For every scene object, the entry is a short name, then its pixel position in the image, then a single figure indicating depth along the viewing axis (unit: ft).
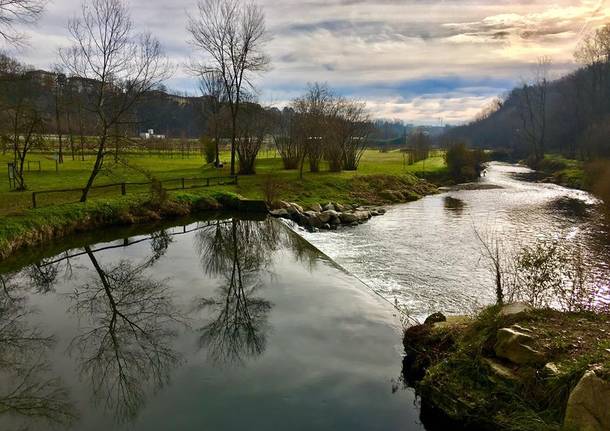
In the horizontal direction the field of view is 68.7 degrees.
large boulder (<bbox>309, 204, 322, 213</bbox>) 90.77
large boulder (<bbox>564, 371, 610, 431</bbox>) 18.12
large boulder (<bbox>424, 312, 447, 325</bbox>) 32.96
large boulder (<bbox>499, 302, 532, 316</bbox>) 27.14
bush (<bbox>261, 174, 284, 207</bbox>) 95.68
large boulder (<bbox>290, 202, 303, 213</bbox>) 89.35
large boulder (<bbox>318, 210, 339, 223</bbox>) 82.13
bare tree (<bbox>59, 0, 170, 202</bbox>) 75.00
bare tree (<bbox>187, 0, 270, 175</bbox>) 118.11
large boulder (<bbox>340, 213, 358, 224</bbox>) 83.66
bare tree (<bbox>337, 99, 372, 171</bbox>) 144.77
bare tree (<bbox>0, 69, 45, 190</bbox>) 81.10
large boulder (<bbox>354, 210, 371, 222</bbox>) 85.30
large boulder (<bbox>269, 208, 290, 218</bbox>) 88.28
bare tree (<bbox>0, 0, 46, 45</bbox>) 49.01
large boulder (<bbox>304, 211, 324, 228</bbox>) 80.17
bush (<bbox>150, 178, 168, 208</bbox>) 83.15
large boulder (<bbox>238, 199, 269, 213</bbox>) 92.12
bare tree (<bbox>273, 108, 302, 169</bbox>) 135.74
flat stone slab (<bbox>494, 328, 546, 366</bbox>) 22.86
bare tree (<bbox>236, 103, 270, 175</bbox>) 123.24
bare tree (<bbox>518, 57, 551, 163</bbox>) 237.25
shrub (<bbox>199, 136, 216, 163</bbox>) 144.54
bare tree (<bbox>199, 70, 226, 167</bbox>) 134.50
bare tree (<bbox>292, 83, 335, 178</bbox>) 125.49
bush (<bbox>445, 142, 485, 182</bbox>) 171.32
